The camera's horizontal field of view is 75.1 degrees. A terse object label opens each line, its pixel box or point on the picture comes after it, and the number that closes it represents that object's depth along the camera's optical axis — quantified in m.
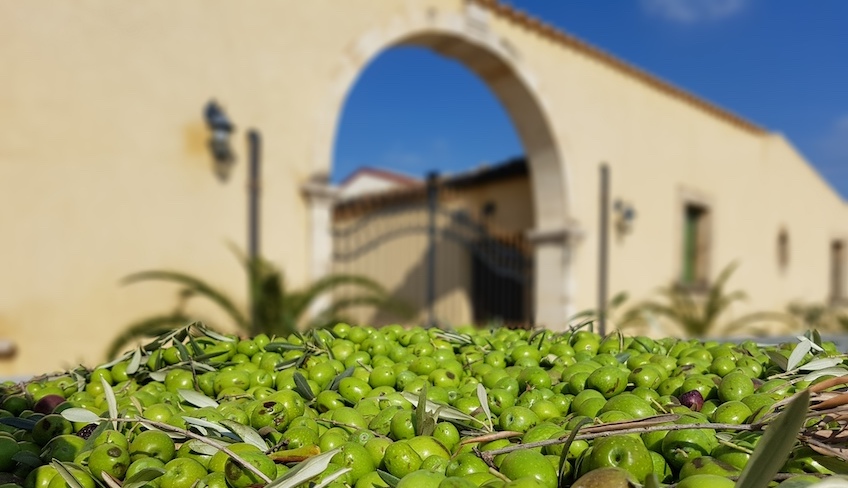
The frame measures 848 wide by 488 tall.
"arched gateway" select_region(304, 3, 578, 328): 4.70
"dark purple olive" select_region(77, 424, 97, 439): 0.34
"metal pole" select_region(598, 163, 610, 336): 6.94
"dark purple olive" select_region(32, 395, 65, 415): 0.40
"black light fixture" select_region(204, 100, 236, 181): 4.09
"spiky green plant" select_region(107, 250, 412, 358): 3.86
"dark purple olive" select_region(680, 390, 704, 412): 0.34
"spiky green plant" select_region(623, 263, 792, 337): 6.82
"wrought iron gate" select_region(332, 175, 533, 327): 6.92
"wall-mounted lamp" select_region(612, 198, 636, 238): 7.20
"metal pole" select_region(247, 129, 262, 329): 4.35
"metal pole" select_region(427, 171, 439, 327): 6.10
